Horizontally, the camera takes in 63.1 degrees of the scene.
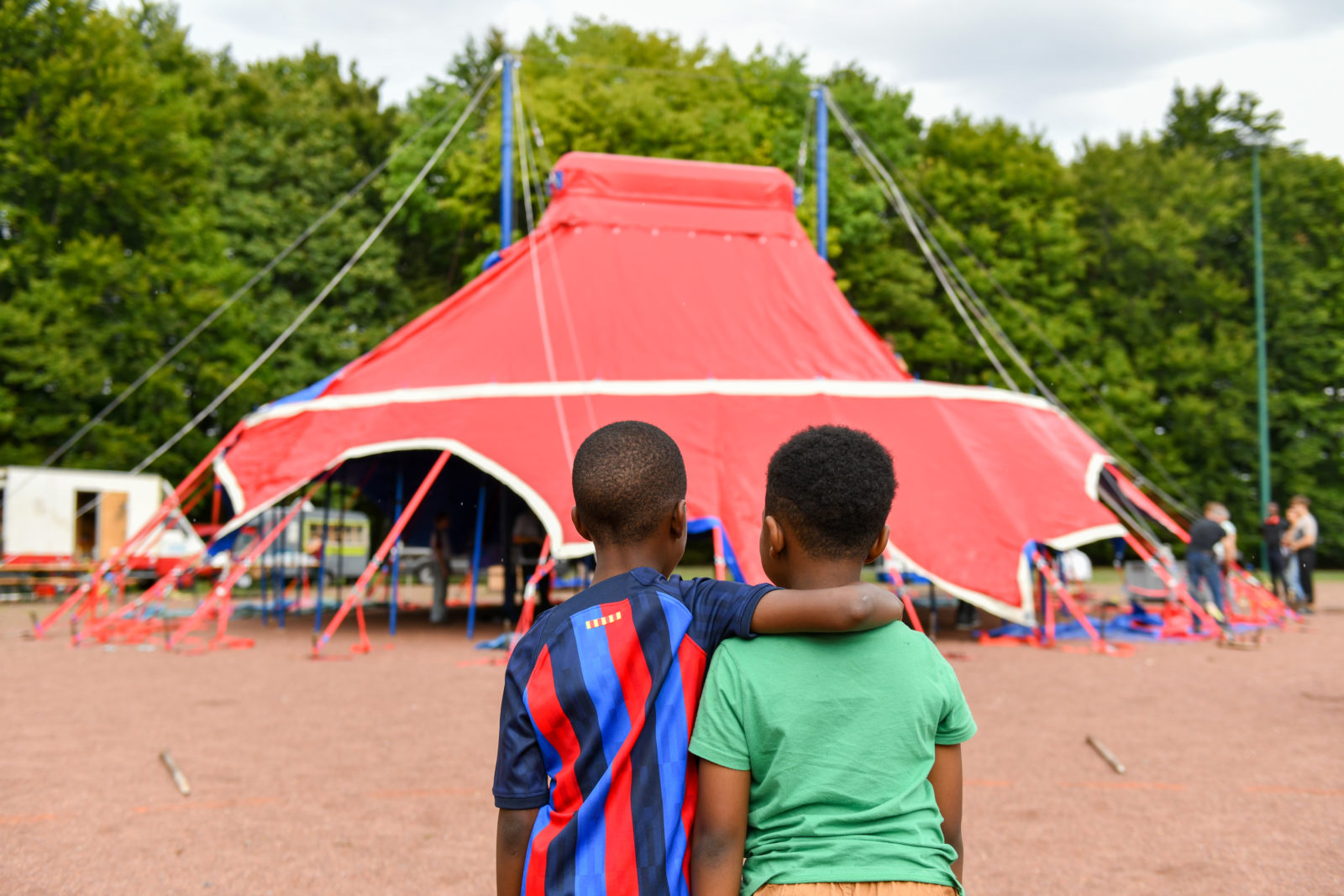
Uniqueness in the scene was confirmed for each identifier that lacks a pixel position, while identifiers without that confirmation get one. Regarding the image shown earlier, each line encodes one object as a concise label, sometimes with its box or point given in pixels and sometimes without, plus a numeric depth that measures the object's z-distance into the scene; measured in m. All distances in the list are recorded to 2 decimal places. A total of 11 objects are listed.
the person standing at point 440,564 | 13.00
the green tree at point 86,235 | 20.36
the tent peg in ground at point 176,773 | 4.75
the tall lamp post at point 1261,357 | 21.59
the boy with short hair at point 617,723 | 1.62
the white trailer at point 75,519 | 17.12
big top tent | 9.68
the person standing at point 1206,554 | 11.39
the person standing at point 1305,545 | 13.84
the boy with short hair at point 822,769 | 1.58
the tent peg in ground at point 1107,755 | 5.22
